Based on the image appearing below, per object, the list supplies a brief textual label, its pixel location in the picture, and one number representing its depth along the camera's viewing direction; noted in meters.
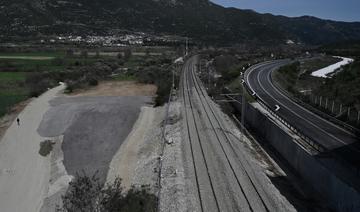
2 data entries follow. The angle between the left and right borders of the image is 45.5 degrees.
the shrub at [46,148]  36.41
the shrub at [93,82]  82.84
